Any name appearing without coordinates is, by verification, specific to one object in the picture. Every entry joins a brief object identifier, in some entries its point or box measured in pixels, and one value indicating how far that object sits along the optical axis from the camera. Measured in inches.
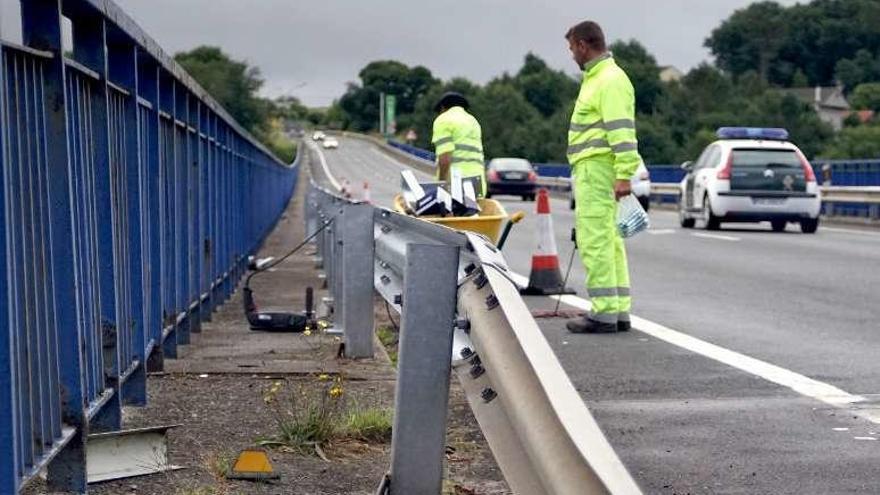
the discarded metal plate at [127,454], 221.9
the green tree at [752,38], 7071.9
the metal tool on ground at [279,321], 441.4
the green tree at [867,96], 5851.4
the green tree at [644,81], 5649.6
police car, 1063.6
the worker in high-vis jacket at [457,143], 620.1
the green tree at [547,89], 6776.6
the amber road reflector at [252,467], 225.0
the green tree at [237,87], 4052.7
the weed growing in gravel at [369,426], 261.1
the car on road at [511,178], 2114.9
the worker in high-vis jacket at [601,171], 435.8
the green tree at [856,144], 3993.6
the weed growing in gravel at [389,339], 395.9
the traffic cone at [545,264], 575.8
